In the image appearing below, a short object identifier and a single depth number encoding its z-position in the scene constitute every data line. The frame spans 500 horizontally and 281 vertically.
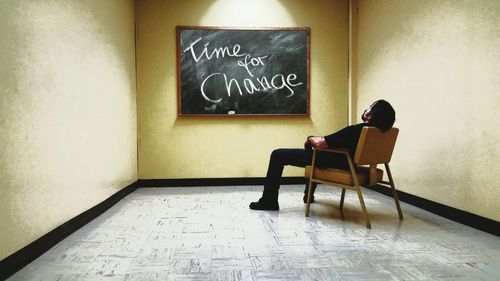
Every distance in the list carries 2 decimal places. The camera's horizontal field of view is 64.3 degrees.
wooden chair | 3.37
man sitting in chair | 3.38
